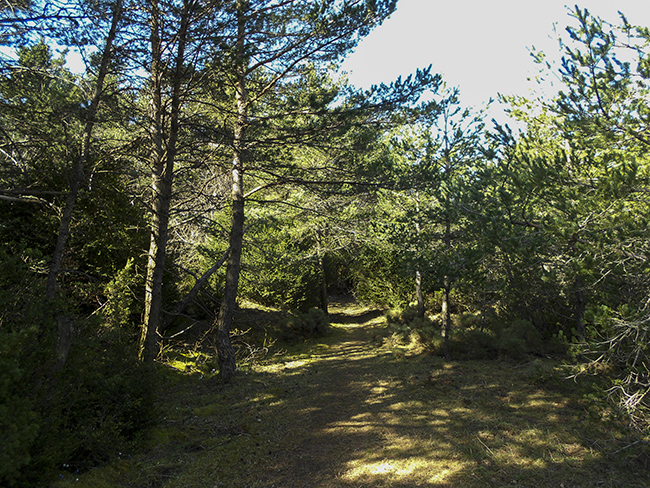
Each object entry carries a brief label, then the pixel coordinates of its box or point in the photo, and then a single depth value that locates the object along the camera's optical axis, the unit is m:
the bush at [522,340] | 8.82
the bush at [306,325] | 13.74
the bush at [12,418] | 2.78
